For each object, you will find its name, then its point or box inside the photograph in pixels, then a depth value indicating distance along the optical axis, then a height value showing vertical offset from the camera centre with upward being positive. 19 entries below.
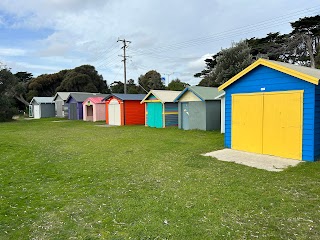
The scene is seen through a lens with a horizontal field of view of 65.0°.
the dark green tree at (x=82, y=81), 53.84 +6.10
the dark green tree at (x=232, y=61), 29.33 +5.50
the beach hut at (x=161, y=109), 21.06 -0.12
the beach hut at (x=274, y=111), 8.10 -0.15
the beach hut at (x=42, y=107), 42.00 +0.30
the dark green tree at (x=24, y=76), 70.25 +9.40
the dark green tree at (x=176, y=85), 41.79 +3.80
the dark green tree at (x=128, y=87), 53.17 +4.68
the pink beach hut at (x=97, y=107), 30.72 +0.15
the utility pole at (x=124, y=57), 34.50 +7.10
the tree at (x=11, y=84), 31.73 +3.38
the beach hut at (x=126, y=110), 25.03 -0.20
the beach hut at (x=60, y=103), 39.48 +0.90
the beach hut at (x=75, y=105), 34.12 +0.50
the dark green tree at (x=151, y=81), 54.53 +6.25
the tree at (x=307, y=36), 29.69 +8.66
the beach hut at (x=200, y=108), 17.83 -0.07
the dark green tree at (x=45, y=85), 56.41 +5.59
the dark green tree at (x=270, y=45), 33.41 +8.33
